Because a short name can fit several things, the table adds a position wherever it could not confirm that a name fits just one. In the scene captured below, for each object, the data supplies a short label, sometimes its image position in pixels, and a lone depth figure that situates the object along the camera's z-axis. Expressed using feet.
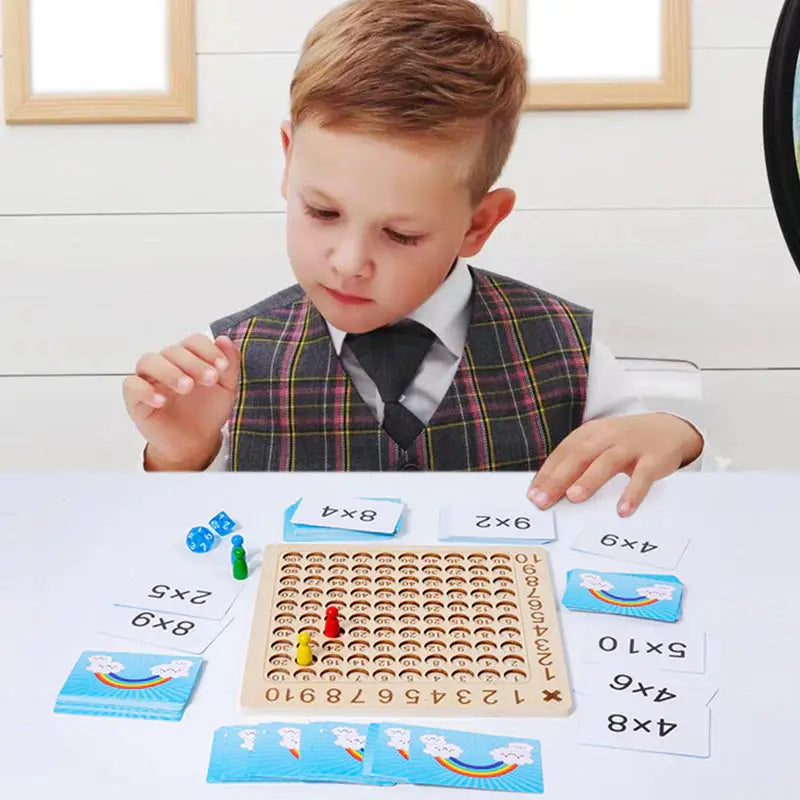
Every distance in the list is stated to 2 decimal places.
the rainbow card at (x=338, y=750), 1.37
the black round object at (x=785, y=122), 3.05
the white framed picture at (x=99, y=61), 3.95
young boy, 3.04
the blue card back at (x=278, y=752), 1.38
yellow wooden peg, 1.62
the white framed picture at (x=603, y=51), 3.92
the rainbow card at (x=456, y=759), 1.37
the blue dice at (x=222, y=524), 2.12
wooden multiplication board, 1.54
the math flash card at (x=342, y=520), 2.11
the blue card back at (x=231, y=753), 1.37
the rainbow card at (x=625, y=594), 1.78
